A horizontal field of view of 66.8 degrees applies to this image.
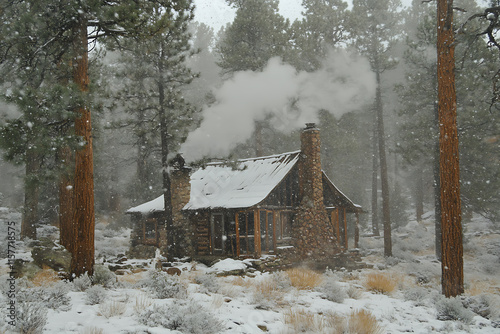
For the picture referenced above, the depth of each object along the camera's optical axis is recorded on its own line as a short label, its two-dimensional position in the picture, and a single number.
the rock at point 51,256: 9.52
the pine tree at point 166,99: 17.23
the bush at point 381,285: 10.40
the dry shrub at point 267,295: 7.86
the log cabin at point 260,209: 17.59
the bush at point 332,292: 8.73
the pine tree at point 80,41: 8.30
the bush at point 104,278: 8.27
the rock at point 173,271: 12.70
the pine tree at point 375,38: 24.77
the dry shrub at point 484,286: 13.79
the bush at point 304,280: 9.98
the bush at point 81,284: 7.66
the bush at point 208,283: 8.90
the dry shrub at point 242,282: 10.23
